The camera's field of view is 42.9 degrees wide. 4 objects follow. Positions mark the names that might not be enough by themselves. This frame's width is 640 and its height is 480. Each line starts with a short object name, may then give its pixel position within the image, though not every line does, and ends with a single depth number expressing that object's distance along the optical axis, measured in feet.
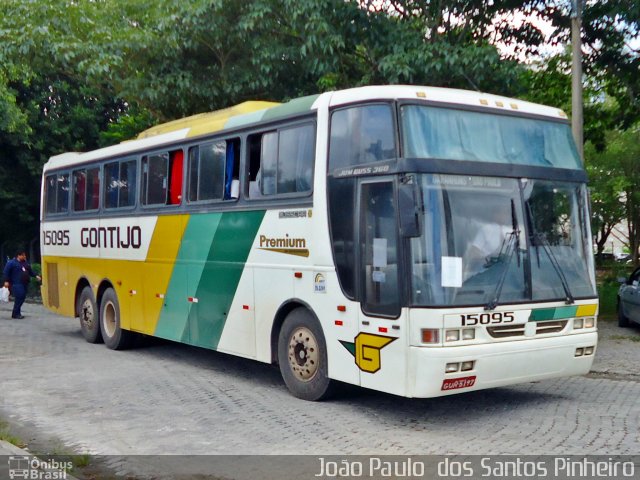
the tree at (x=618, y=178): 100.99
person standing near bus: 64.95
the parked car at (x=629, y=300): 51.85
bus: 25.49
